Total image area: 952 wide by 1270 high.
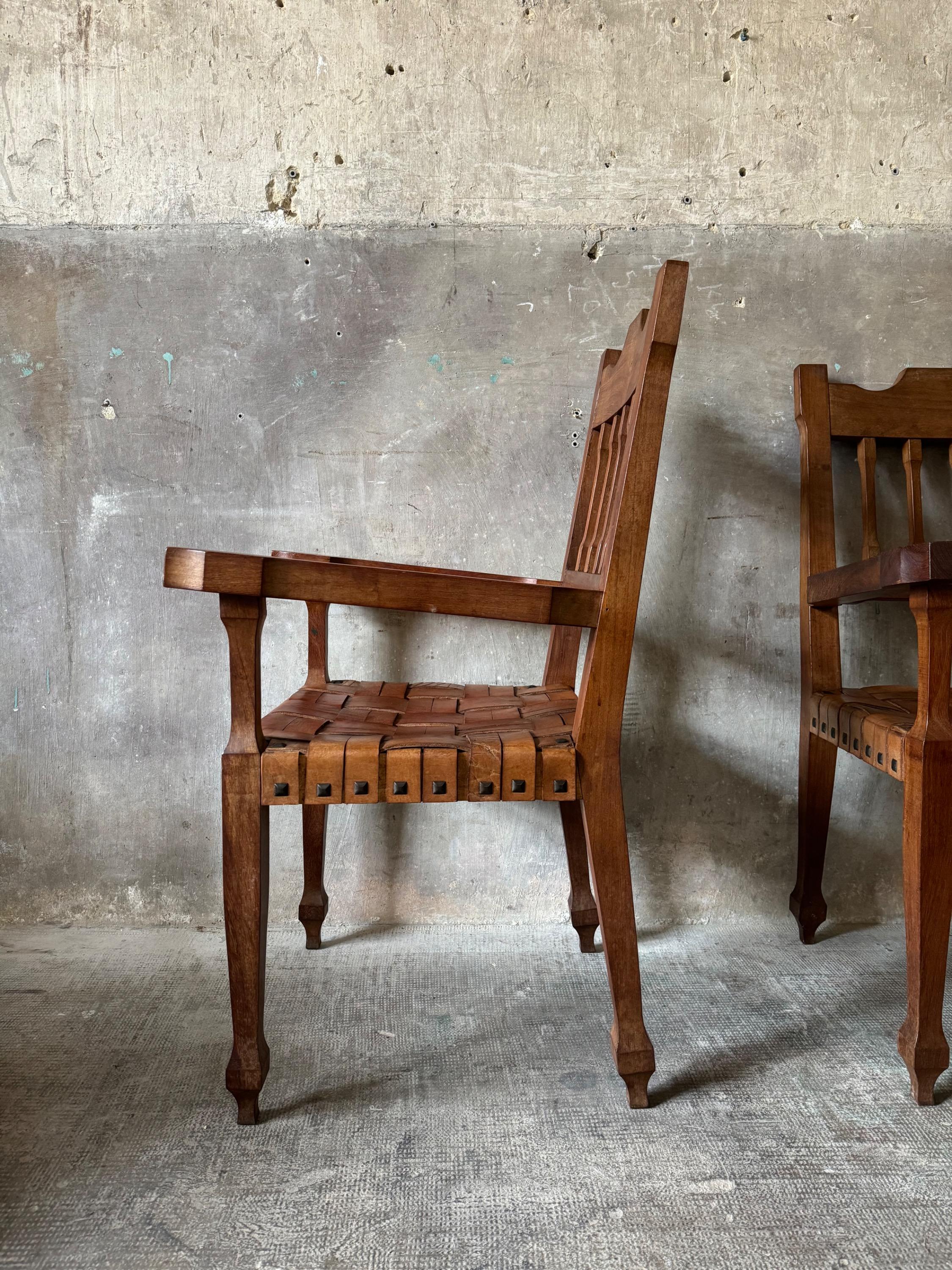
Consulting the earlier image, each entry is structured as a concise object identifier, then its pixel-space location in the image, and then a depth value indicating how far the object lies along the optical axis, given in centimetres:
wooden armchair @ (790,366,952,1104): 128
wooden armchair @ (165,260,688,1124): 120
